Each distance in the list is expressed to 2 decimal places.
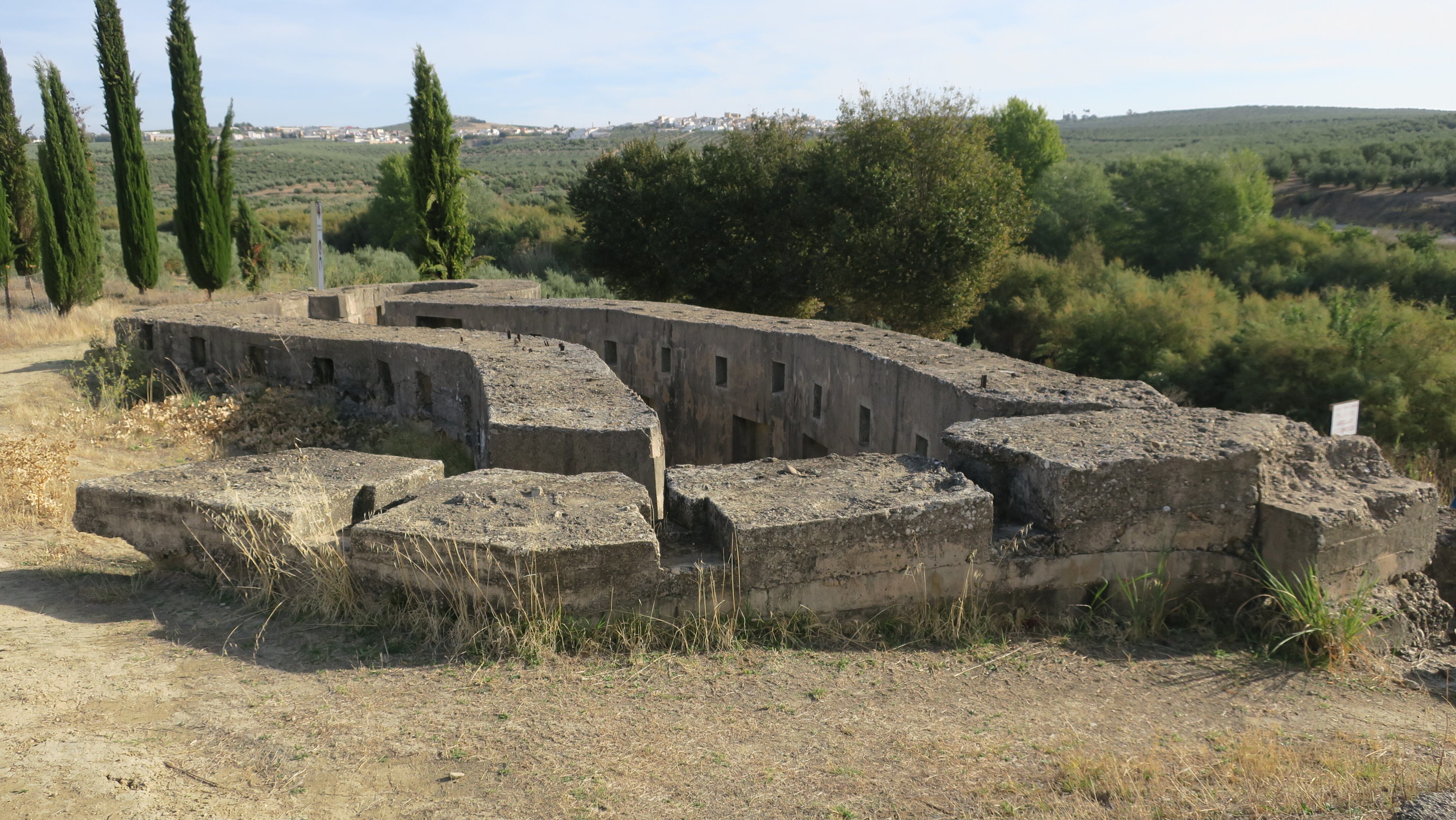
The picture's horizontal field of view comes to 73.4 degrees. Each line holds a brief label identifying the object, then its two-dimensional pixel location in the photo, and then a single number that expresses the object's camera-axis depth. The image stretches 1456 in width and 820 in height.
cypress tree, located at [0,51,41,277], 18.45
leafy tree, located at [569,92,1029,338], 19.38
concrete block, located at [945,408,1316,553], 4.88
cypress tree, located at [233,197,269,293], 23.19
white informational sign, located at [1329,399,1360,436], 6.62
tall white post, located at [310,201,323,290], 16.38
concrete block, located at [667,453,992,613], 4.48
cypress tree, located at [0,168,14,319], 17.44
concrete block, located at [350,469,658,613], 4.23
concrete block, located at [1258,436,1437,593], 4.91
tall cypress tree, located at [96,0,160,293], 17.55
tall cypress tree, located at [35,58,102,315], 17.22
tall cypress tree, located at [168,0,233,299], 18.42
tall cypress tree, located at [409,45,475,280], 20.61
